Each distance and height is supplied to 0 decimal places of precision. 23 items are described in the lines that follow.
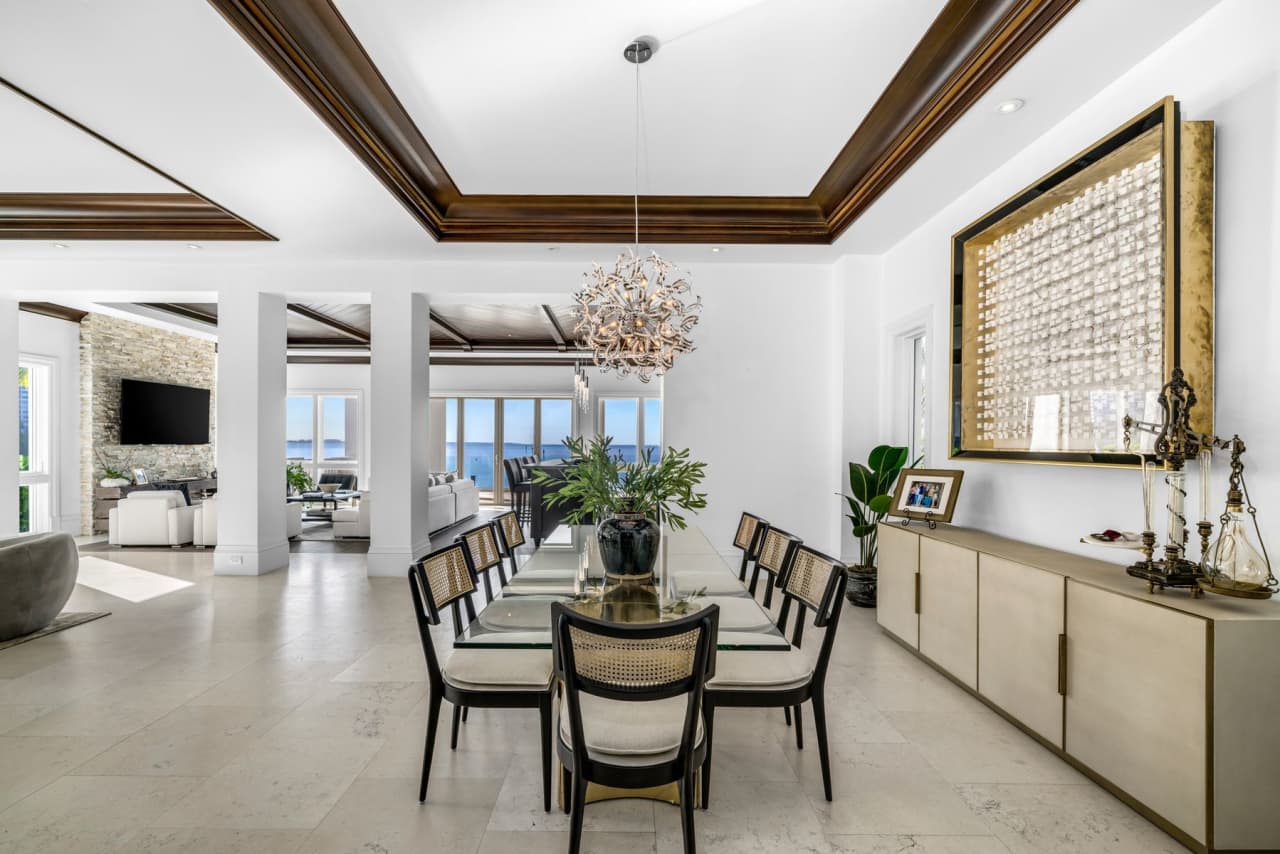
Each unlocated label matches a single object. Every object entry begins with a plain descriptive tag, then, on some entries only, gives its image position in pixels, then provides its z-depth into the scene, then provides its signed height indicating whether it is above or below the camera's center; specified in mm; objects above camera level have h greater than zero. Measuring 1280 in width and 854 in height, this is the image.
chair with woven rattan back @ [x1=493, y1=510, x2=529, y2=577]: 3303 -616
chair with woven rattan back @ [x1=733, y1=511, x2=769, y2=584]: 3154 -592
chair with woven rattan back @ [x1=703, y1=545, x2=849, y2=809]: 2055 -835
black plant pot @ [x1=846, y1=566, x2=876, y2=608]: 4523 -1172
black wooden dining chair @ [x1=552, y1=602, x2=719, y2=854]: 1584 -683
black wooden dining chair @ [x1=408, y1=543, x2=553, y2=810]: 2035 -838
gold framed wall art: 2166 +554
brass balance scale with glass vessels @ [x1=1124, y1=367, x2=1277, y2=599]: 1897 -302
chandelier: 3203 +573
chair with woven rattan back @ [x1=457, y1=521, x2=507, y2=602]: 2859 -600
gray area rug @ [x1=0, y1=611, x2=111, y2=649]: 3655 -1302
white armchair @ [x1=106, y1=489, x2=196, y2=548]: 6512 -1046
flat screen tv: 7895 +93
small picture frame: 3479 -392
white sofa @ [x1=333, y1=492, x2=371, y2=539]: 7232 -1156
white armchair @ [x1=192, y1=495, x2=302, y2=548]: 6551 -1099
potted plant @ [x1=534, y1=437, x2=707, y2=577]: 2438 -298
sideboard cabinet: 1736 -838
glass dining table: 1885 -624
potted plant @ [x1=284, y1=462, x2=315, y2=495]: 8570 -817
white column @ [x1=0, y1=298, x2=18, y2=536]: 5641 -12
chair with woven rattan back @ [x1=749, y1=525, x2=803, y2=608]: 2643 -575
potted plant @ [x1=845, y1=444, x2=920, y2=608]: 4387 -494
